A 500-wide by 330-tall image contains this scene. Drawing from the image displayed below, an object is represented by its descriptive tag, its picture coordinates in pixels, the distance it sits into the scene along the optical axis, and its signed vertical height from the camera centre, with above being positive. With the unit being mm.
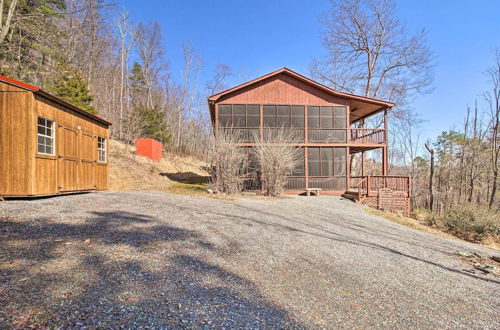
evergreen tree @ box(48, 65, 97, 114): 13539 +4404
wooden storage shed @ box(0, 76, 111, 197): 6195 +616
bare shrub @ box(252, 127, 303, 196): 11320 +65
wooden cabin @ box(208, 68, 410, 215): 14375 +2773
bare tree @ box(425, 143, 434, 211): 18344 -566
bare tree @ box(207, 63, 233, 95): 33625 +10865
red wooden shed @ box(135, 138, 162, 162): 18688 +1312
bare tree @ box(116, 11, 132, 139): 24766 +12042
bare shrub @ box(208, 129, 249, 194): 11211 +19
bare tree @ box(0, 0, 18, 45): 11188 +7149
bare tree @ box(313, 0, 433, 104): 21453 +10153
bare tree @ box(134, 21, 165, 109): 27797 +13528
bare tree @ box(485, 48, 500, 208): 17266 +1583
